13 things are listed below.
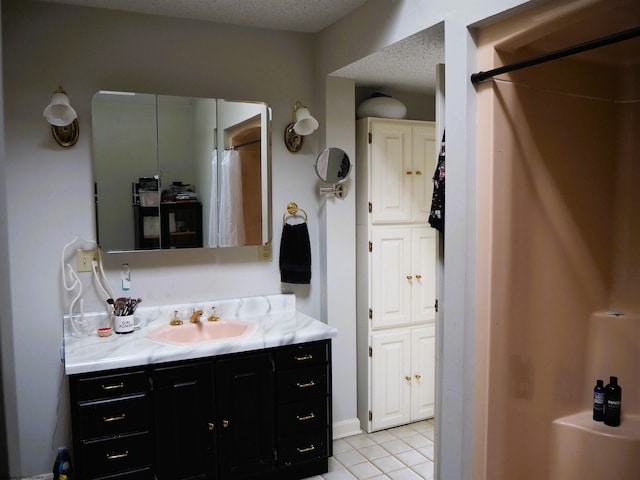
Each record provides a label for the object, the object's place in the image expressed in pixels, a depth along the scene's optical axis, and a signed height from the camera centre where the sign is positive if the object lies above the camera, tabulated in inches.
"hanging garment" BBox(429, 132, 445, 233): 82.0 +2.3
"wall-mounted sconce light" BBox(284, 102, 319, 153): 112.1 +19.2
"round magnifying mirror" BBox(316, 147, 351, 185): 116.8 +10.9
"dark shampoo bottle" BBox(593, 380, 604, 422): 84.9 -32.9
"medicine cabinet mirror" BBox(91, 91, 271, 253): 100.4 +8.7
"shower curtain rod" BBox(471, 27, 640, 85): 54.6 +19.0
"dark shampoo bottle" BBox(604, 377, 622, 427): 82.9 -32.3
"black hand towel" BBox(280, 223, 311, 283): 118.0 -10.0
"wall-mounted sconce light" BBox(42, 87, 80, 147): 91.7 +17.7
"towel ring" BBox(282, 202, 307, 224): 119.8 +0.4
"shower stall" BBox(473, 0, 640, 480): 73.1 -6.1
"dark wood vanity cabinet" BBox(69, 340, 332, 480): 85.0 -37.9
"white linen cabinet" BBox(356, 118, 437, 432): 124.1 -15.3
